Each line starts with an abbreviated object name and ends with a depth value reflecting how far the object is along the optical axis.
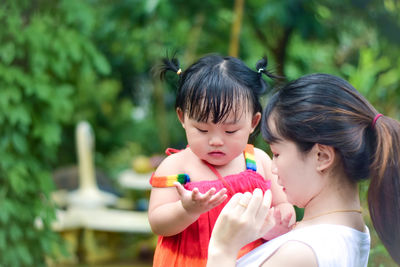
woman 2.07
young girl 2.26
